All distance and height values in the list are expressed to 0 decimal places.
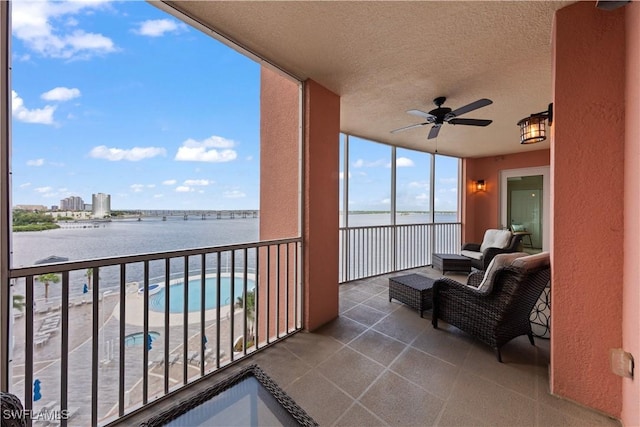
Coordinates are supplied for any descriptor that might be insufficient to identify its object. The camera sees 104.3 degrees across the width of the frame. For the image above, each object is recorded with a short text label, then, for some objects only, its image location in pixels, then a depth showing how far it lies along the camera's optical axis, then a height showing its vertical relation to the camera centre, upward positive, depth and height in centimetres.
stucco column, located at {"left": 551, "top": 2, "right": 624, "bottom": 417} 143 +6
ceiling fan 281 +112
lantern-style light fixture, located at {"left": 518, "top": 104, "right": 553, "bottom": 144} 255 +89
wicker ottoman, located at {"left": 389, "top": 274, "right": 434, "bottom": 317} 284 -94
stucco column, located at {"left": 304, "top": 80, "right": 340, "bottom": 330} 257 +10
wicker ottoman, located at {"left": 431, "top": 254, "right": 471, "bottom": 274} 454 -94
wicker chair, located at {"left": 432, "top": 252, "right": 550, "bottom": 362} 192 -72
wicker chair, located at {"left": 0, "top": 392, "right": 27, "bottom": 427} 64 -54
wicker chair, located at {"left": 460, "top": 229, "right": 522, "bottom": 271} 447 -70
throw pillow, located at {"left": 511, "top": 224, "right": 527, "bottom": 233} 601 -38
